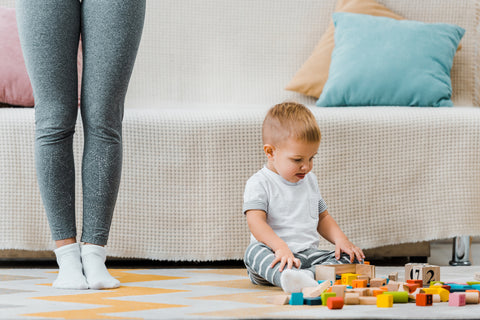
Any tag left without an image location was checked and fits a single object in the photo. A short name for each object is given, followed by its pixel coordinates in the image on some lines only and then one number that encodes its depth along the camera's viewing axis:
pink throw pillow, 4.18
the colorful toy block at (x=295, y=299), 3.03
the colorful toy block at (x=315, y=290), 3.08
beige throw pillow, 4.51
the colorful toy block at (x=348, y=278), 3.23
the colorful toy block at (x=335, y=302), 2.95
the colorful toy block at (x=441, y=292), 3.08
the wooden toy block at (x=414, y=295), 3.07
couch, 3.80
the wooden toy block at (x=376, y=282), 3.21
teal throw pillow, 4.29
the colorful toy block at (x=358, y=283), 3.17
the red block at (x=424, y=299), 3.00
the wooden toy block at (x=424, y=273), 3.33
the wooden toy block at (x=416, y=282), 3.18
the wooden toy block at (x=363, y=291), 3.08
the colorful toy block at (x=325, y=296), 3.02
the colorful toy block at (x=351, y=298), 3.05
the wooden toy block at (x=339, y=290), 3.06
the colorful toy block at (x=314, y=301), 3.03
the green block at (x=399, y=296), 3.05
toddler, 3.39
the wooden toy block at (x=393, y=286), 3.16
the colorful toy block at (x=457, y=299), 3.01
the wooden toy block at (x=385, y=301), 2.99
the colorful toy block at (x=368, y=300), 3.04
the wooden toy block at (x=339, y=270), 3.28
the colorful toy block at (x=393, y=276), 3.34
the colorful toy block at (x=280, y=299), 3.03
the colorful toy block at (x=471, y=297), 3.04
